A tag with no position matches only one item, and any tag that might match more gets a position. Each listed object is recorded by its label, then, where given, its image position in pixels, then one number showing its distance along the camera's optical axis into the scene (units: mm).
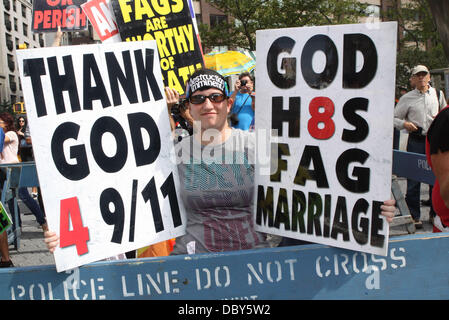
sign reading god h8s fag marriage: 1845
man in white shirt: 6105
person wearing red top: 2172
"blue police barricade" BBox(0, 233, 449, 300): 1815
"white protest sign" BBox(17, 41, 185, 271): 1954
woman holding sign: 2289
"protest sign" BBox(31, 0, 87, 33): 7020
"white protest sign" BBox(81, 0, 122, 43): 3652
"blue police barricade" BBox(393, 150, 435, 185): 3576
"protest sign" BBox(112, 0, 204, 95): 3709
